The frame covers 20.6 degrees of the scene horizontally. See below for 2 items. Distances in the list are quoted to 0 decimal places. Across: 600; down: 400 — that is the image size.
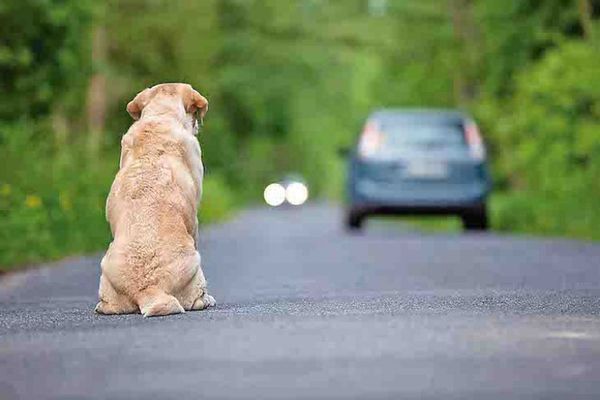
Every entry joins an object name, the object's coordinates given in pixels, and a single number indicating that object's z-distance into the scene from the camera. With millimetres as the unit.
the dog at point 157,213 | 9734
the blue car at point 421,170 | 24641
